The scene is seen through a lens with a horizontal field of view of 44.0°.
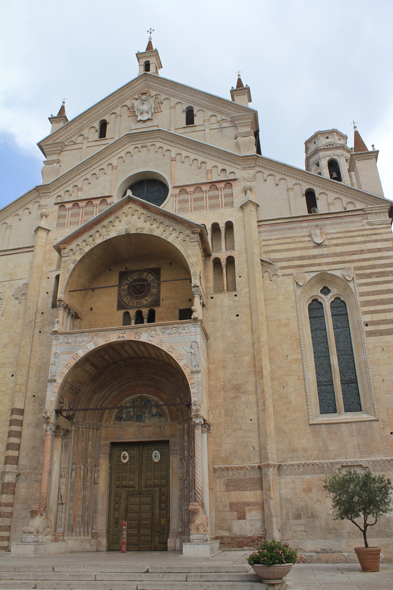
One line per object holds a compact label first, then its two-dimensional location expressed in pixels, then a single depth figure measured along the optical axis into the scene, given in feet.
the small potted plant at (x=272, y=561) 30.76
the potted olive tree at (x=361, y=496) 38.86
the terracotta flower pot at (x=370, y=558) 37.35
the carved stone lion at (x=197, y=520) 42.83
